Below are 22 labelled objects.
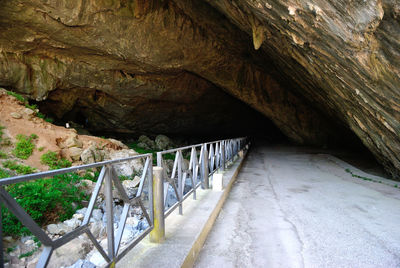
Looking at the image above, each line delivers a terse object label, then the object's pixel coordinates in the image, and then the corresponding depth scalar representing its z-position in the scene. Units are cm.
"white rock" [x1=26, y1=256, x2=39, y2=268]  398
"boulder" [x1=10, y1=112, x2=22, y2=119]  820
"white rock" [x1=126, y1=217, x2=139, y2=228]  425
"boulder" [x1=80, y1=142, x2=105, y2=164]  851
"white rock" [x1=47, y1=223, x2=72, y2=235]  512
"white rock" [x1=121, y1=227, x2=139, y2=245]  377
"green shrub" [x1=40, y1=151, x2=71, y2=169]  742
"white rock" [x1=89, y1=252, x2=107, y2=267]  285
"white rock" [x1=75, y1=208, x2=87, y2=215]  614
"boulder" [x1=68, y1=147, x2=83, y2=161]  840
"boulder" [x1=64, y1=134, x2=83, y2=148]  868
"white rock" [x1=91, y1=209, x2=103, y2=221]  563
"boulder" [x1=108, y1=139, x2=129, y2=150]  1062
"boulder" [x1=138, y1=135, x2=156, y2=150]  1578
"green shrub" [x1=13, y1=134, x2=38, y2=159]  724
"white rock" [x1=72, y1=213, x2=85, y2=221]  575
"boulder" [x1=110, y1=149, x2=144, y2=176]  898
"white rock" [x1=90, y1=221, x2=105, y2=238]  485
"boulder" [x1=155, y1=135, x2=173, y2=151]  1732
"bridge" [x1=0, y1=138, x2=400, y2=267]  228
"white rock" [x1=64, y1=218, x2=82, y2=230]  537
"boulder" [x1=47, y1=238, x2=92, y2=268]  377
